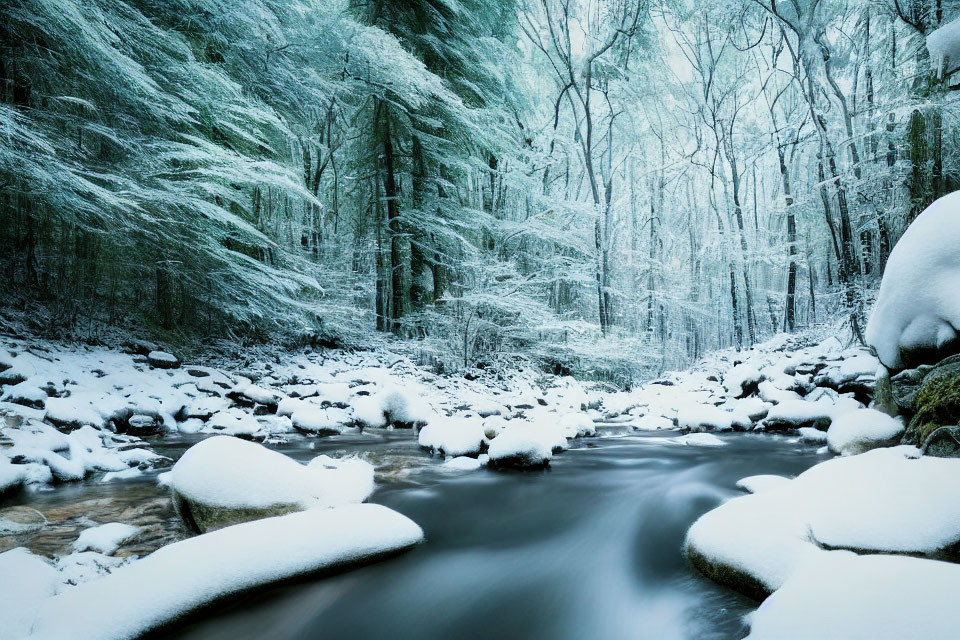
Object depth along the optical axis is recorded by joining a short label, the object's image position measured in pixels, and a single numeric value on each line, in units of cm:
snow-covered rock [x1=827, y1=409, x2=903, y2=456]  347
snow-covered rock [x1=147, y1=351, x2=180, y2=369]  601
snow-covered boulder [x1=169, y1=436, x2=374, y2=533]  222
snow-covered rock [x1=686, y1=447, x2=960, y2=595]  160
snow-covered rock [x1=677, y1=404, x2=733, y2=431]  643
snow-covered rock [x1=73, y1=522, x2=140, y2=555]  207
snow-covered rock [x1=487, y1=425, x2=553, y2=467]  394
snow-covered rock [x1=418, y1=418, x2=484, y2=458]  431
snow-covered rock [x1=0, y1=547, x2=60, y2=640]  133
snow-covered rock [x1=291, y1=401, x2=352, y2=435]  547
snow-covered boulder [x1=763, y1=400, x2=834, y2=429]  567
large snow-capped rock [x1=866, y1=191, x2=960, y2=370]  314
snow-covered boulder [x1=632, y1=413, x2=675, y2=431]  678
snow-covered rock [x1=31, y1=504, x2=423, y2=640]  139
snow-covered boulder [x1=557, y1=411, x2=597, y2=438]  581
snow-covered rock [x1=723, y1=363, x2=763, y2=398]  809
